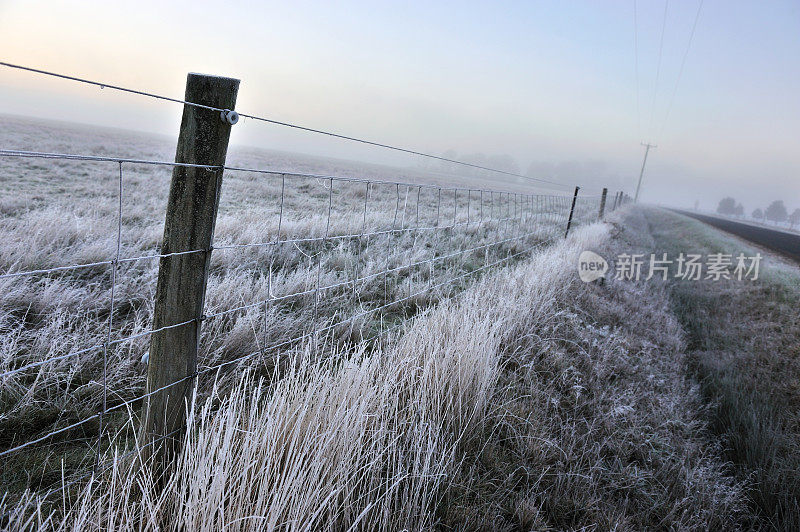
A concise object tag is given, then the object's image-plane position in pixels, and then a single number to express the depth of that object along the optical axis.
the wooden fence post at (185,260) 1.79
